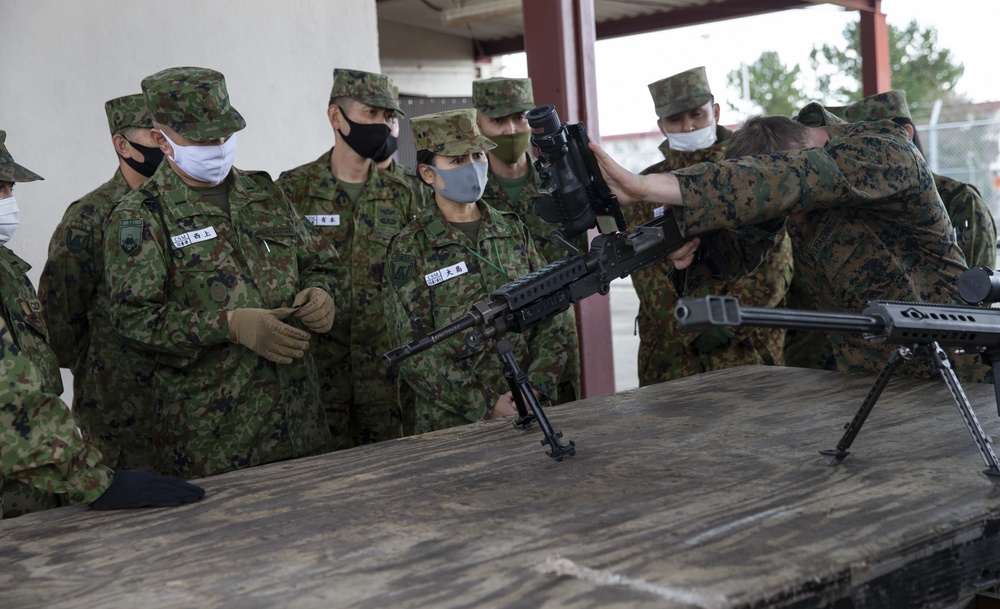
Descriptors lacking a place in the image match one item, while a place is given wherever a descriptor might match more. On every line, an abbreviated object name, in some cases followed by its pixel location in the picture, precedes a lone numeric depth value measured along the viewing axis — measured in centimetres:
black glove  229
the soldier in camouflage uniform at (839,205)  267
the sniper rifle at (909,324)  175
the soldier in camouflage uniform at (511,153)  439
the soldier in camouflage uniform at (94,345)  360
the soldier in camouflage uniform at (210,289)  321
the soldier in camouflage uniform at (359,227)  426
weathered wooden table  159
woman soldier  348
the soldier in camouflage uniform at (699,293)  430
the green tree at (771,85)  3200
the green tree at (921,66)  2695
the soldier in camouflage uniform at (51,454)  215
